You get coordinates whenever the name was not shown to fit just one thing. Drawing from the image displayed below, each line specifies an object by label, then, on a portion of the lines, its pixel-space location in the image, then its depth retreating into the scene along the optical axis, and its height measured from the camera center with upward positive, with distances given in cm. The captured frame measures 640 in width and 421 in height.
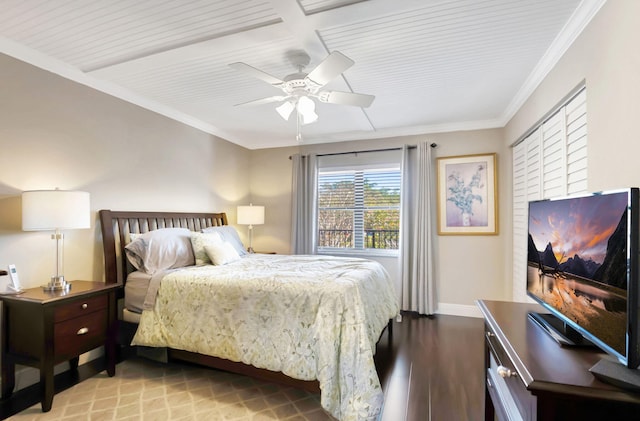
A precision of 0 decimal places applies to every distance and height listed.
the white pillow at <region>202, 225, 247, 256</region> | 373 -34
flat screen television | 88 -21
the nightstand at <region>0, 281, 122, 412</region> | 203 -86
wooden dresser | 83 -51
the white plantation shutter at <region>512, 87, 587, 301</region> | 207 +40
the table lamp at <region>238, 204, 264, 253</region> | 460 -9
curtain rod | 425 +88
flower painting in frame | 401 +20
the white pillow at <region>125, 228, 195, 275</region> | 283 -41
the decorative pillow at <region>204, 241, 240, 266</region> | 309 -46
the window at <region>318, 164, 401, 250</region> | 457 +2
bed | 193 -81
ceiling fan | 199 +93
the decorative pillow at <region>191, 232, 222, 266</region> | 314 -39
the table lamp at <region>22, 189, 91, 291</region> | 215 -3
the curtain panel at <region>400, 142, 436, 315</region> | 414 -32
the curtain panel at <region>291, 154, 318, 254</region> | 478 +6
